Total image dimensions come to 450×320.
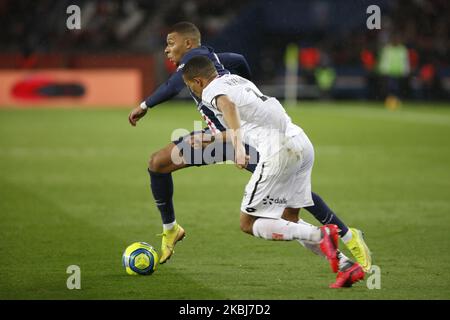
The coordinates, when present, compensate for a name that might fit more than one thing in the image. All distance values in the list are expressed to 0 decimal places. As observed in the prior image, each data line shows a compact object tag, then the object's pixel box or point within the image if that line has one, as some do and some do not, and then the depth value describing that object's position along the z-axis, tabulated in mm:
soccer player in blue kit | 15523
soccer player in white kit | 13672
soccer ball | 14977
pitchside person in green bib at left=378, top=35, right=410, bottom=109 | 61219
